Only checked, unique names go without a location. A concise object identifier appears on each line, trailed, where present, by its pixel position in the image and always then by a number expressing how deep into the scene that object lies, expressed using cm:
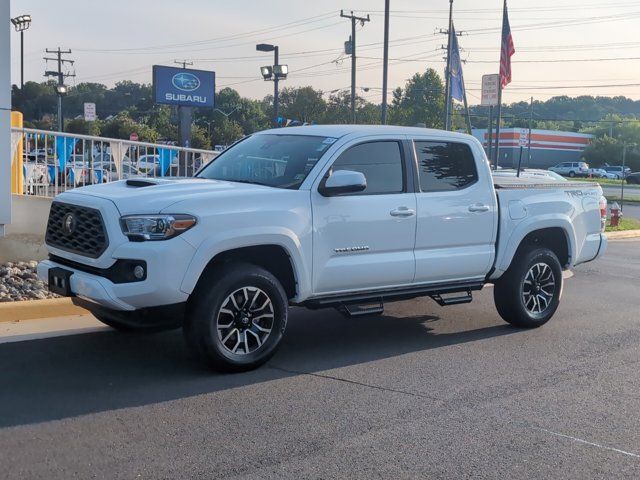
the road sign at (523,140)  2837
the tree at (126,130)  4928
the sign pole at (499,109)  2581
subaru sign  2300
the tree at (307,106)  6222
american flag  2664
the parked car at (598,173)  7781
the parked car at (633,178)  6956
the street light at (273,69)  3166
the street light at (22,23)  4788
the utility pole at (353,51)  4169
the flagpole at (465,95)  2849
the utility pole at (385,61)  3004
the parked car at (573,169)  7581
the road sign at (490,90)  2578
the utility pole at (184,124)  2018
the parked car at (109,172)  1169
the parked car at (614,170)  7899
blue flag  2978
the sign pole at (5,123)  959
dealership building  8769
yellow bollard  1117
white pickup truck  560
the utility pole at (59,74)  4161
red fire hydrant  2250
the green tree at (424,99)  8275
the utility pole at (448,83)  3273
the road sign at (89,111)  4076
